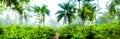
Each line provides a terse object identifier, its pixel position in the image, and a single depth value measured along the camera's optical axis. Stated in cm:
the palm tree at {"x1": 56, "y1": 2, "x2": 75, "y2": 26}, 1654
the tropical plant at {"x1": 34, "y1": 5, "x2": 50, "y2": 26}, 1549
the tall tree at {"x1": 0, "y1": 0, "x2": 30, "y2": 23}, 729
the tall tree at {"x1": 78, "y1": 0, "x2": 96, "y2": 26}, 1520
